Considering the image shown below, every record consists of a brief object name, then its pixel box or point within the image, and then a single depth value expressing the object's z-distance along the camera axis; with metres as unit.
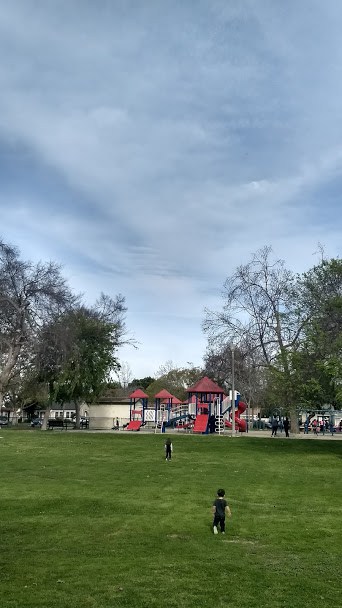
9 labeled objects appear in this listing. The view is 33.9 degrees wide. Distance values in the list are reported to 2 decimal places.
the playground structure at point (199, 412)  48.81
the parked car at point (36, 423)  78.57
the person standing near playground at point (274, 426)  47.94
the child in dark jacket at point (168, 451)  28.30
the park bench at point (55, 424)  64.50
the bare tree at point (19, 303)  43.81
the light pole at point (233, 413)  42.44
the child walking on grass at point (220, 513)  14.25
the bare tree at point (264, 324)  46.78
